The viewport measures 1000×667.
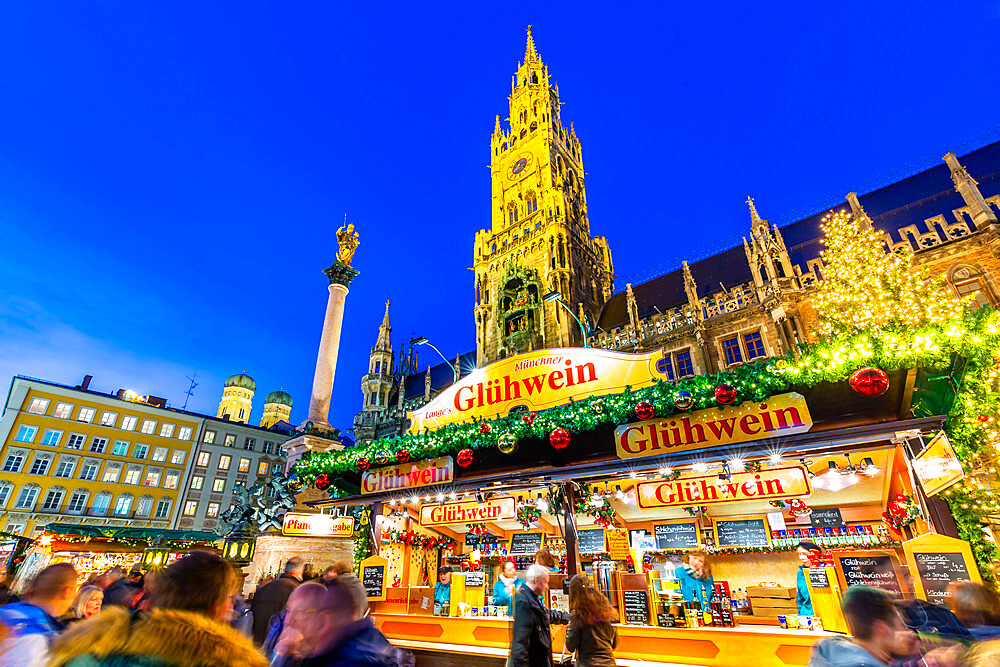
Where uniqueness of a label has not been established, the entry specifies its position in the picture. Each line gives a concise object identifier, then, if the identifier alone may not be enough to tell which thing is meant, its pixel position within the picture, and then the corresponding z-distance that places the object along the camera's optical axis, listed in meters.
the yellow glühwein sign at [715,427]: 6.79
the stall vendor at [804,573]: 8.58
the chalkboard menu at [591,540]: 12.77
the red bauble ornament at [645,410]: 7.52
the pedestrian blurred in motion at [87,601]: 5.58
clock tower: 33.56
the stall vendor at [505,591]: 8.48
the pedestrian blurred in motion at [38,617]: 2.72
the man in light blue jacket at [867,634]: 2.82
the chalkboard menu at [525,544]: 13.83
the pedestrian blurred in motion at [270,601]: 5.37
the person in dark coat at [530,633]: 4.82
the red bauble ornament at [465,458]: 8.93
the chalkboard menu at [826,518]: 11.17
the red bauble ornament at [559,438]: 8.00
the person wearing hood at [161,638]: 1.86
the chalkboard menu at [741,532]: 11.35
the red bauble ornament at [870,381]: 5.95
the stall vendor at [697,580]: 8.88
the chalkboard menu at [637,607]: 7.39
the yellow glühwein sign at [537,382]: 8.88
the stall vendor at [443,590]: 10.72
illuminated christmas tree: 10.87
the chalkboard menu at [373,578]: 11.71
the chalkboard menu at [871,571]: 9.97
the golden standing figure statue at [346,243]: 23.33
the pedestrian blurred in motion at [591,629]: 4.76
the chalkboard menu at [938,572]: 5.45
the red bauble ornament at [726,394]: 6.96
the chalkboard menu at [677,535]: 11.81
